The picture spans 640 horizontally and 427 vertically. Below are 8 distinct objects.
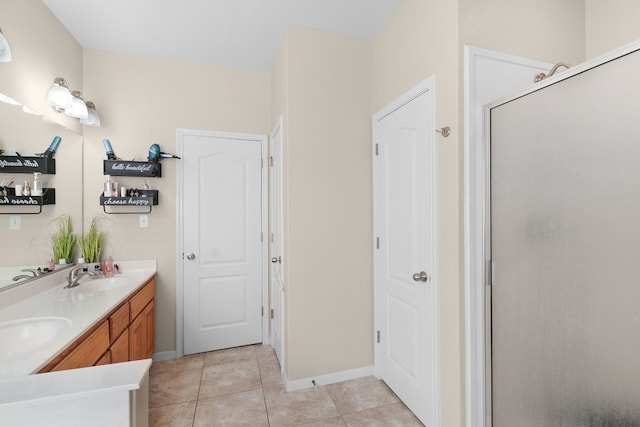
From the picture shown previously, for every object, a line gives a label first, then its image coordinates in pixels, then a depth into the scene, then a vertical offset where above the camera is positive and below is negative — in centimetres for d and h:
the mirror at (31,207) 163 +12
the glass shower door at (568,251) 93 -14
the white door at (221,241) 278 -26
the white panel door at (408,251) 173 -25
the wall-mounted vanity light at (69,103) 203 +81
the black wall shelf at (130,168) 248 +40
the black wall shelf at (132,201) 247 +12
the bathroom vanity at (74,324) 118 -53
